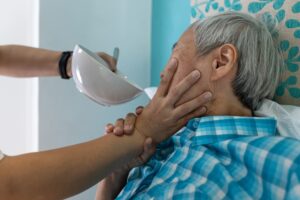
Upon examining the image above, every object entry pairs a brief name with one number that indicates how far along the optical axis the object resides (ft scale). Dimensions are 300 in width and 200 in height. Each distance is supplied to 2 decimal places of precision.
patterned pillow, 2.94
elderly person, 2.24
